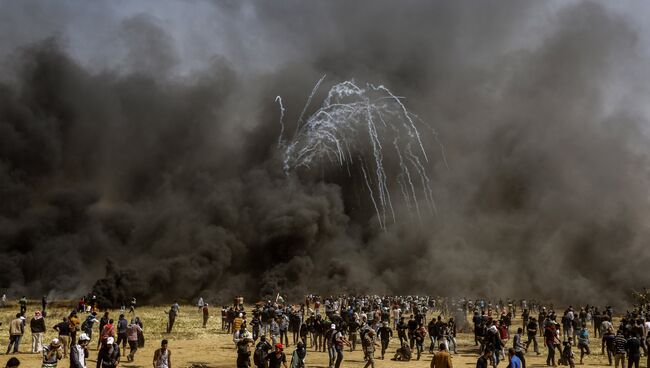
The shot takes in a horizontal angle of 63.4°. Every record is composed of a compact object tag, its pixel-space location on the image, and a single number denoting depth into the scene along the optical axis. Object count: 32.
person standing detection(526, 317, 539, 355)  24.53
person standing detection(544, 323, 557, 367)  21.60
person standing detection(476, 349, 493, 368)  16.61
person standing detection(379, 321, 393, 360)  22.92
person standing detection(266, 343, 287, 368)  14.83
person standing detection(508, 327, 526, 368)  19.17
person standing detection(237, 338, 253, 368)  14.95
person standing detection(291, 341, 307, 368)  16.31
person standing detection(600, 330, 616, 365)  22.42
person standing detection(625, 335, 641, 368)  19.28
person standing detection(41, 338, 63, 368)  12.88
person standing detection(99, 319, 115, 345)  18.17
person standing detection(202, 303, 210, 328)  34.25
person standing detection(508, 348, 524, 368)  16.16
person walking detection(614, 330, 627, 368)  20.03
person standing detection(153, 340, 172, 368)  14.95
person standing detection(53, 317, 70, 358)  19.44
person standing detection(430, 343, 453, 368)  15.10
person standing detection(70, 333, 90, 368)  13.83
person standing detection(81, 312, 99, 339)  21.51
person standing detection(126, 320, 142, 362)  20.64
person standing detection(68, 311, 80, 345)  20.17
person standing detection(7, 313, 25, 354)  20.58
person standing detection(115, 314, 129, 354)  21.31
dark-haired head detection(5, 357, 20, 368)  9.53
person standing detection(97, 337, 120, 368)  14.45
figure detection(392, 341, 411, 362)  22.80
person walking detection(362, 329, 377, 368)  19.33
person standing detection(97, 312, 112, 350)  22.09
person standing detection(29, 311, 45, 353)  20.34
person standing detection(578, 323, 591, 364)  23.06
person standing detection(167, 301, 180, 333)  29.86
